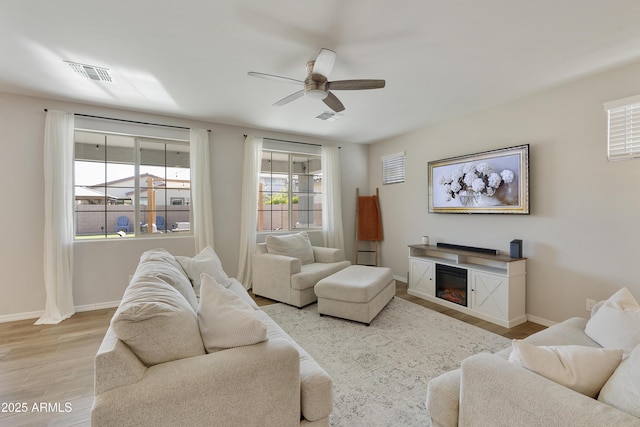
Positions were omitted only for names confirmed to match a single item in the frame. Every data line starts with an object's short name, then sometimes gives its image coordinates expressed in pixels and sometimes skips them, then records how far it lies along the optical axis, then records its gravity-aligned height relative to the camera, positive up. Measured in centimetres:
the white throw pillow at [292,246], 407 -52
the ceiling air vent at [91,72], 256 +132
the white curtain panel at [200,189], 406 +32
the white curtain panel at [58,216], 328 -4
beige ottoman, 301 -93
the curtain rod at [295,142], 472 +121
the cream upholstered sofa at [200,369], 101 -63
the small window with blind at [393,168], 498 +77
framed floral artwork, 323 +35
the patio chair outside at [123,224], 383 -17
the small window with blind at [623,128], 249 +73
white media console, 310 -89
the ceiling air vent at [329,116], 379 +132
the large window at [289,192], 486 +35
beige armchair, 357 -79
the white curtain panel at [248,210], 437 +2
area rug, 178 -124
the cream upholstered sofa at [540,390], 90 -63
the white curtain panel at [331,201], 515 +18
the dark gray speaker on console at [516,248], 321 -44
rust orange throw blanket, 534 -18
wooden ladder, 542 -71
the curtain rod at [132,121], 350 +120
